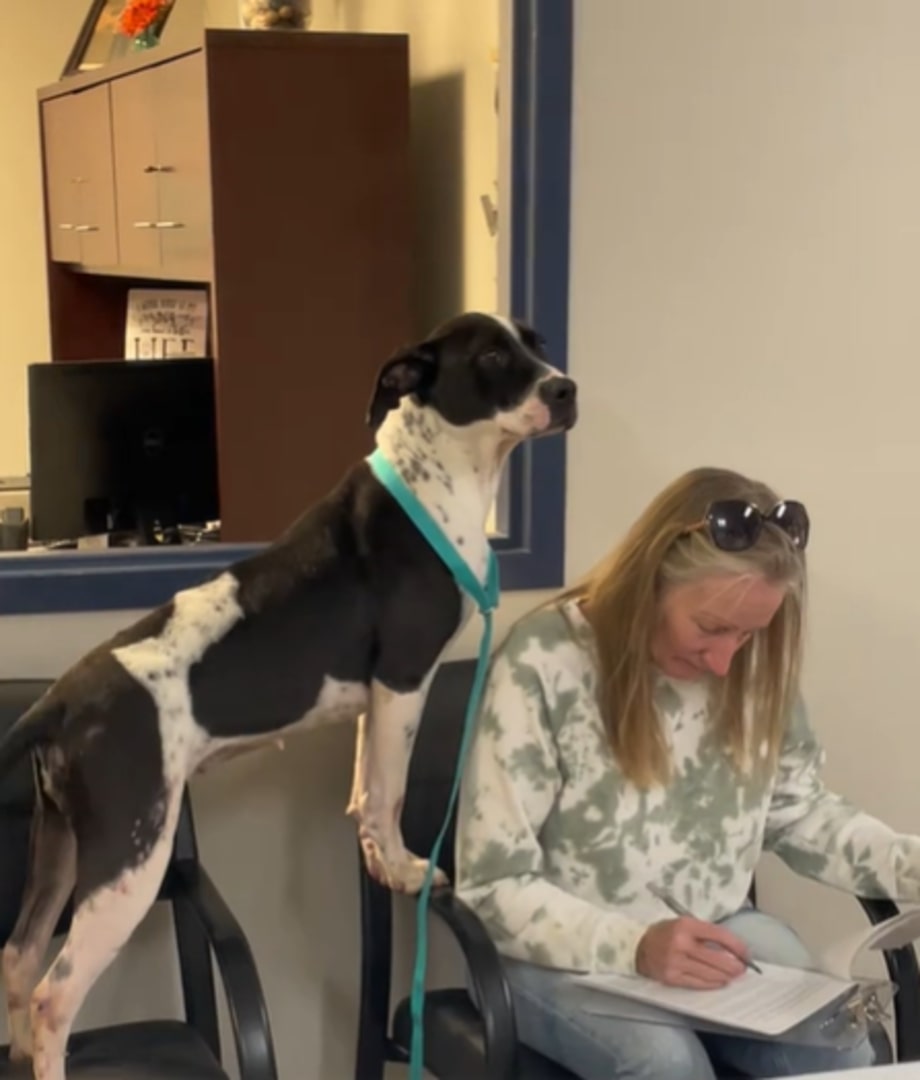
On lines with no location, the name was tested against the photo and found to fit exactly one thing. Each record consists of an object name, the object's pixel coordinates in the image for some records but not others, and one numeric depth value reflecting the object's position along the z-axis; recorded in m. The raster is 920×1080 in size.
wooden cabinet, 2.95
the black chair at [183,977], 1.67
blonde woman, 1.69
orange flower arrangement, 3.92
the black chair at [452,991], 1.65
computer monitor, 2.80
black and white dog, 1.52
